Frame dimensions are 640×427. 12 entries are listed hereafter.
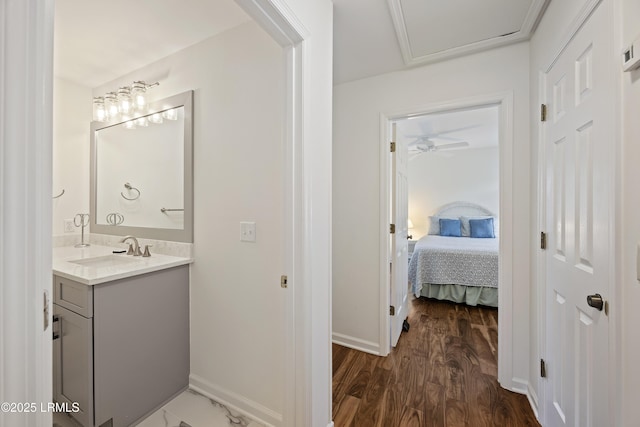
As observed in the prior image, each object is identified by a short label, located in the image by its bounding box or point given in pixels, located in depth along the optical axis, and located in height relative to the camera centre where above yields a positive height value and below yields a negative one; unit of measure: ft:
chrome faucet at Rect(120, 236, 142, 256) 6.45 -0.85
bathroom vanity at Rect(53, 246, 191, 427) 4.62 -2.39
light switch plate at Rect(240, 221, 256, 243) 5.16 -0.36
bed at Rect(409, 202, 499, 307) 11.02 -2.50
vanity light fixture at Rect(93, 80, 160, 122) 6.75 +2.97
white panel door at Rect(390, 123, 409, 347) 7.75 -0.84
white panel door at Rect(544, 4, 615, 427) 3.14 -0.12
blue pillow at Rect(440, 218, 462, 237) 16.74 -0.89
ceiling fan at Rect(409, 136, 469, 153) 14.99 +4.09
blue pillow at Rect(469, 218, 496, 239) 15.72 -0.87
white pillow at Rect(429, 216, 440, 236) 17.81 -0.80
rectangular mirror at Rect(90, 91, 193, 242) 6.19 +1.05
